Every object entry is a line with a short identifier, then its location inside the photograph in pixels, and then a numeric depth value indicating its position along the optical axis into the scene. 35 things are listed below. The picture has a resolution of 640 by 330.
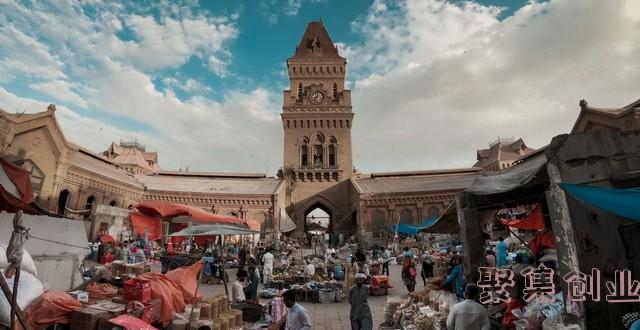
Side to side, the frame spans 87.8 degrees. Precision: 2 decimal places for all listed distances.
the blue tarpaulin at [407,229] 12.57
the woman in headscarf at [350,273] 10.55
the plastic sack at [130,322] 4.51
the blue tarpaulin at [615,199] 3.93
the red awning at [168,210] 9.09
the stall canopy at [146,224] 9.02
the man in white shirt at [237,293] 7.81
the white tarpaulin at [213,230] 8.58
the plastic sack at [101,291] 6.09
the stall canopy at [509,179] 5.39
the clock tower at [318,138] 31.91
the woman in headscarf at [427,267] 12.02
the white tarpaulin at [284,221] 22.24
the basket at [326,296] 9.89
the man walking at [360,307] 5.50
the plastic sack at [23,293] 4.41
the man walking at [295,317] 4.29
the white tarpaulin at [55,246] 6.79
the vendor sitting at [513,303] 5.02
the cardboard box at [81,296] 5.53
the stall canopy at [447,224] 8.73
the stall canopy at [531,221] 9.70
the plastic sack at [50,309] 4.61
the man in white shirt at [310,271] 11.86
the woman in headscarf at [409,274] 10.13
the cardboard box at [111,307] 5.00
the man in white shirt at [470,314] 3.90
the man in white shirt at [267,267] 12.55
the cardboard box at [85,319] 4.80
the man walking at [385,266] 14.02
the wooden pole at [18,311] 3.88
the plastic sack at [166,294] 5.80
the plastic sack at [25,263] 4.84
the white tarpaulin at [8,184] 6.13
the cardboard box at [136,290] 5.44
